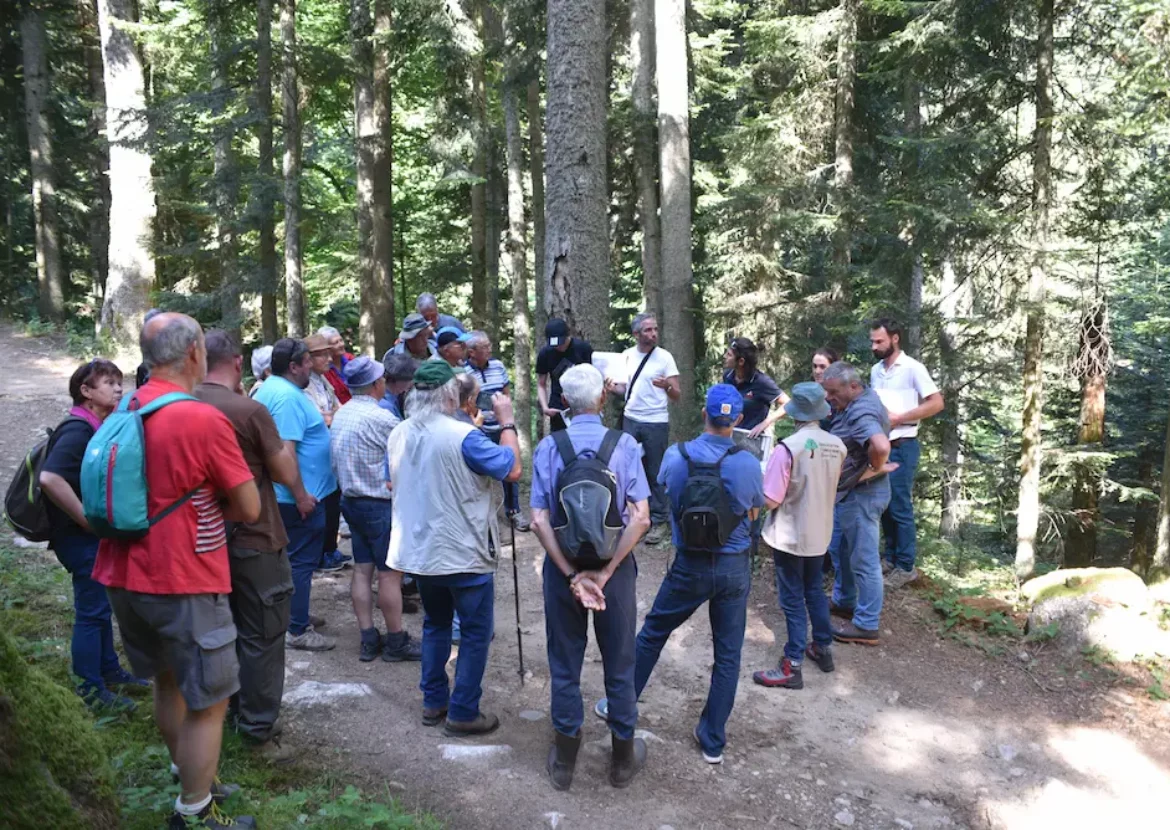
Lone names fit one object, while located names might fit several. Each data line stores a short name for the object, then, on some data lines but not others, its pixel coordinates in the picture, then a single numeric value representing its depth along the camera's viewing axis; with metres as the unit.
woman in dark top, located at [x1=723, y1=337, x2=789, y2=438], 7.30
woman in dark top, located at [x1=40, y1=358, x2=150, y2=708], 4.11
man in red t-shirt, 2.99
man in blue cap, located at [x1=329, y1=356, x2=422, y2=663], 5.40
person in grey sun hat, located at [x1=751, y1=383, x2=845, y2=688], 5.41
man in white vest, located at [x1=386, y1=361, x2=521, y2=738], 4.34
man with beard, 6.84
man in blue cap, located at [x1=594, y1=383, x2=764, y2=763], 4.34
